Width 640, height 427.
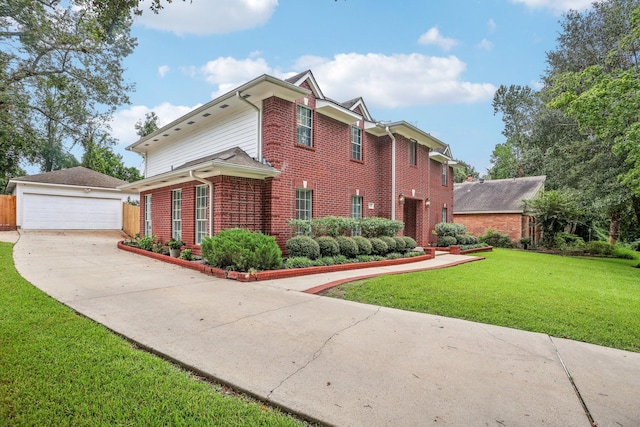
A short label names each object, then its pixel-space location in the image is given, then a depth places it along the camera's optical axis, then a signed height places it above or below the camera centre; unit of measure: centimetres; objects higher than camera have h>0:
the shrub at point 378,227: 1187 -37
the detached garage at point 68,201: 1875 +96
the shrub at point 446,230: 1672 -67
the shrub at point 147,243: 1220 -103
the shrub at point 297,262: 854 -125
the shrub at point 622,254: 1789 -206
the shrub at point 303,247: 952 -91
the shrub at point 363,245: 1081 -96
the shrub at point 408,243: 1252 -105
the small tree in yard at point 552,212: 1853 +34
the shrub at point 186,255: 980 -119
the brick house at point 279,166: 986 +192
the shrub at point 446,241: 1620 -122
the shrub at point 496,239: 2178 -152
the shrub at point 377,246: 1126 -103
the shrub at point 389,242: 1171 -92
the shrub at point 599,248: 1822 -175
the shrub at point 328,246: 999 -94
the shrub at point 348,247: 1034 -98
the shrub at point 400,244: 1212 -102
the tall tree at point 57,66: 963 +552
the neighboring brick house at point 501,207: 2255 +74
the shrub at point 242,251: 763 -84
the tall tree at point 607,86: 1120 +472
